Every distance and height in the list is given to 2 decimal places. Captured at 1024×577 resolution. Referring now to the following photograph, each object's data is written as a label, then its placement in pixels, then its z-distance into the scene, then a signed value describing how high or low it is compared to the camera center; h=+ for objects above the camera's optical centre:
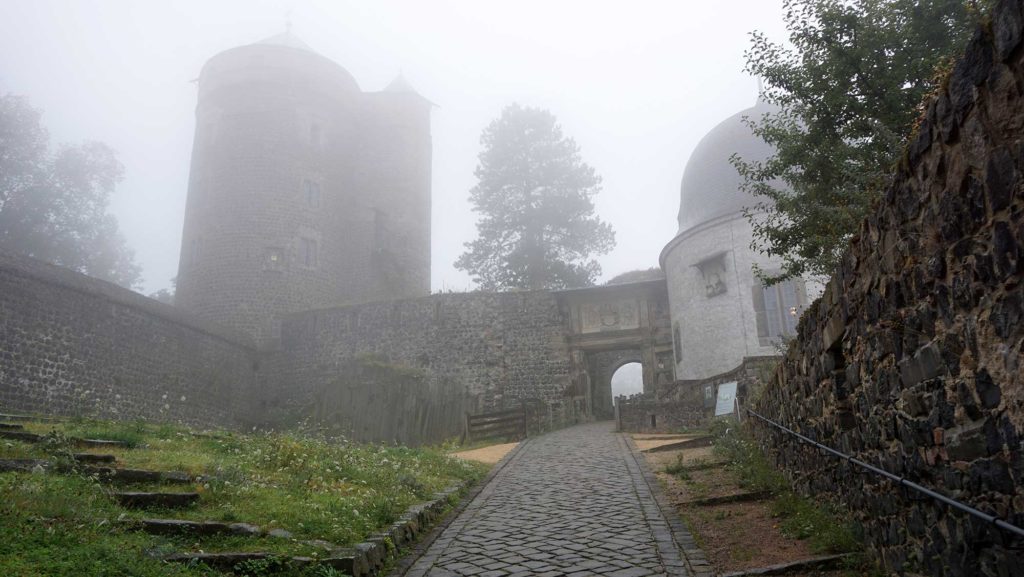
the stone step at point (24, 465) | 6.62 -0.07
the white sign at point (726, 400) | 14.95 +0.84
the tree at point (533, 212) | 36.19 +11.79
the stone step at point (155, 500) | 6.28 -0.39
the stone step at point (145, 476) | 7.04 -0.21
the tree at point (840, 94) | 9.89 +4.81
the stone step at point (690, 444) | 14.06 -0.04
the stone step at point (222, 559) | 4.98 -0.71
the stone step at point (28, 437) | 8.47 +0.23
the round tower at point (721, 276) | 21.00 +4.93
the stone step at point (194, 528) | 5.60 -0.56
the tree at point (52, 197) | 34.03 +12.50
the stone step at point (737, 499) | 8.11 -0.63
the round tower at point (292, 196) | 31.33 +11.62
